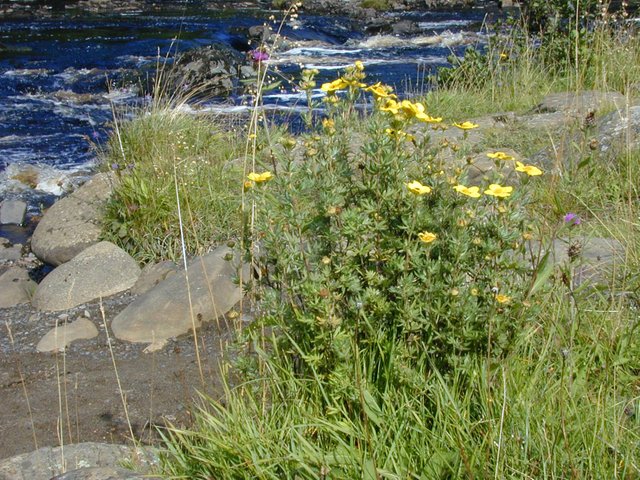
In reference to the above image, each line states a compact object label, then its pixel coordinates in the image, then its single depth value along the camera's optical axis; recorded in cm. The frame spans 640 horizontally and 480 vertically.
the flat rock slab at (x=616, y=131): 497
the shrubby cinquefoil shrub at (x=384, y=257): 224
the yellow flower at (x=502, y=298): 216
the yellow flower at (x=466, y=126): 239
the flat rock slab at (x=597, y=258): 330
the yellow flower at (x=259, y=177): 218
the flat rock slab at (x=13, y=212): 735
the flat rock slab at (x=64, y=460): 264
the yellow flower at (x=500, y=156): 227
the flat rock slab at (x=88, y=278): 503
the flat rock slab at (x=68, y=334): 439
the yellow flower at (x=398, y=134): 226
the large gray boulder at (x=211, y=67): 1207
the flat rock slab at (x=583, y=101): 609
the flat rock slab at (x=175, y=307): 434
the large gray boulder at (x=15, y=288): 527
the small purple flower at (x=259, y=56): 294
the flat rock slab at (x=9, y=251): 641
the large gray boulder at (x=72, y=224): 587
